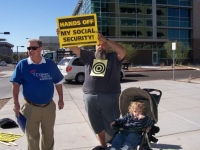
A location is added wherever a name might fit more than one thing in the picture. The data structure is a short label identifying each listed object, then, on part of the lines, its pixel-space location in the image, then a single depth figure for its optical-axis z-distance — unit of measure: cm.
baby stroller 403
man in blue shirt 358
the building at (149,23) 4172
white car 1568
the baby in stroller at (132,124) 353
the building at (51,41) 6809
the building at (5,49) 14088
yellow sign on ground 509
